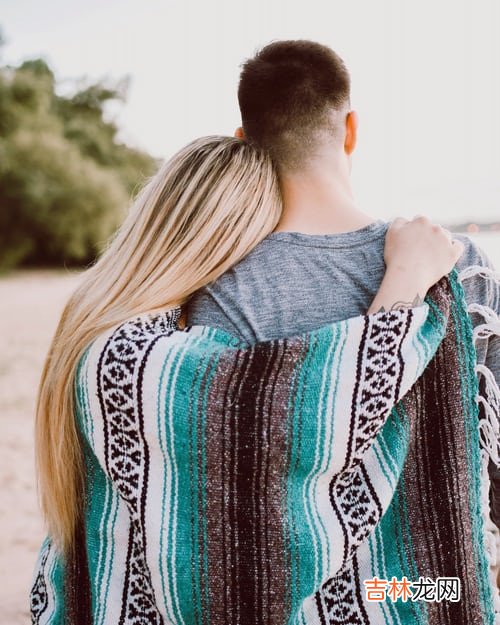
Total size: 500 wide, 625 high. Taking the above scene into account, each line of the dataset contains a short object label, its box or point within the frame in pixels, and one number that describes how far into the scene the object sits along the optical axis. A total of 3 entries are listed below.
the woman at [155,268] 1.53
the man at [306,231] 1.55
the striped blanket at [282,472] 1.32
